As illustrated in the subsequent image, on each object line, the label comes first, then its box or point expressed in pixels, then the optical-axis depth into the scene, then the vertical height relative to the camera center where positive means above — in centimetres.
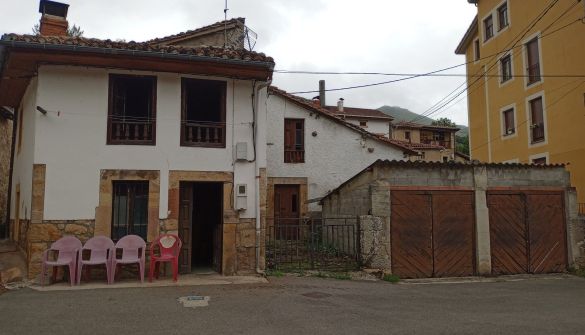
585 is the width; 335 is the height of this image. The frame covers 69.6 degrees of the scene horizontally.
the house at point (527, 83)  1741 +590
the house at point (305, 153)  1667 +216
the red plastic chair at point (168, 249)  865 -89
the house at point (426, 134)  3853 +670
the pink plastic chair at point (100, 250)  830 -86
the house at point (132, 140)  860 +146
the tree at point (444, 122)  4726 +969
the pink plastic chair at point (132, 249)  841 -86
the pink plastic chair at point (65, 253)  808 -90
